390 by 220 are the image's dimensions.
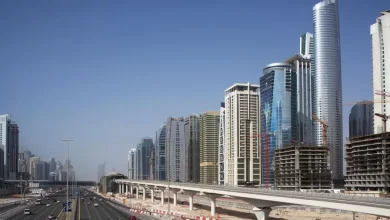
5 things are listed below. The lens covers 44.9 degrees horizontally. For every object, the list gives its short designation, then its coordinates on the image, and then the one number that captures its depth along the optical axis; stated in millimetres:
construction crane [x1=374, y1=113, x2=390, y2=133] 157638
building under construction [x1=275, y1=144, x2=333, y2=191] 176000
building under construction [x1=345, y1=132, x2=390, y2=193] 131000
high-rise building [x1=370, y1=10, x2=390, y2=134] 169500
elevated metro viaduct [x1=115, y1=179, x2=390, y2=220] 48219
